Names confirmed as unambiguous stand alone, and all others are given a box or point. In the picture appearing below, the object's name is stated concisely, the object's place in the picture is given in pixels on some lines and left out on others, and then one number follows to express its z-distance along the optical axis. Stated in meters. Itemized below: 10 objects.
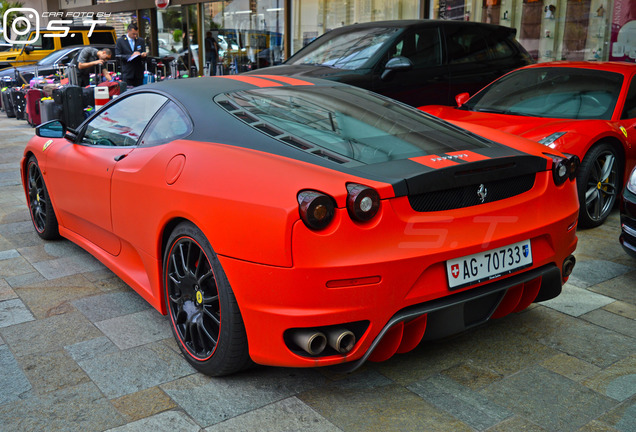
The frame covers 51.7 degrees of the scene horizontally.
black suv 7.26
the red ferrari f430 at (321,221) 2.42
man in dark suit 11.91
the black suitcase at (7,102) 14.95
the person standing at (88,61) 12.62
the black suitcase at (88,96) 10.59
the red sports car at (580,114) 5.16
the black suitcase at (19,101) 14.21
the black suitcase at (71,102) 10.33
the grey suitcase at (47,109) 11.73
